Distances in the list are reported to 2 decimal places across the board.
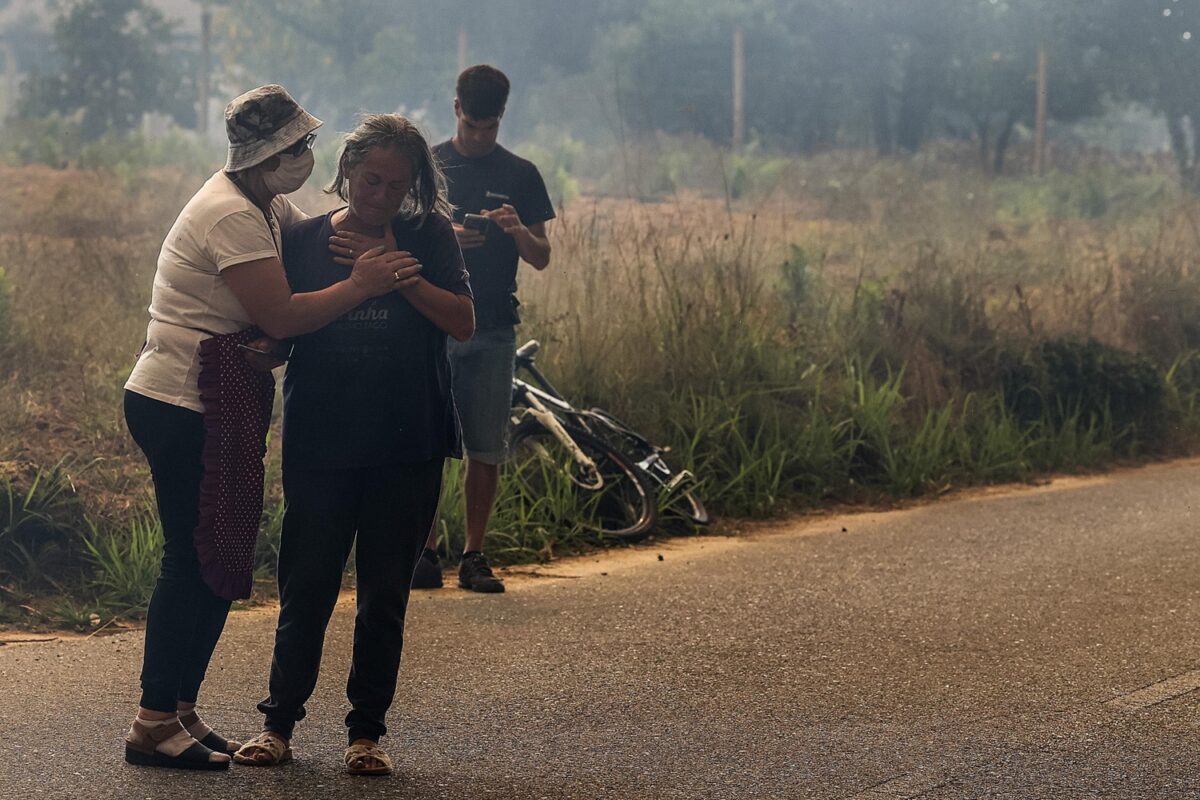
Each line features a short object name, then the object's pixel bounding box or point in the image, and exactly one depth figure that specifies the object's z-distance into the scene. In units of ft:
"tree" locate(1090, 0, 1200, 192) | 136.05
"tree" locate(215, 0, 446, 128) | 183.11
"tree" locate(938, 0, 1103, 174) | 140.15
